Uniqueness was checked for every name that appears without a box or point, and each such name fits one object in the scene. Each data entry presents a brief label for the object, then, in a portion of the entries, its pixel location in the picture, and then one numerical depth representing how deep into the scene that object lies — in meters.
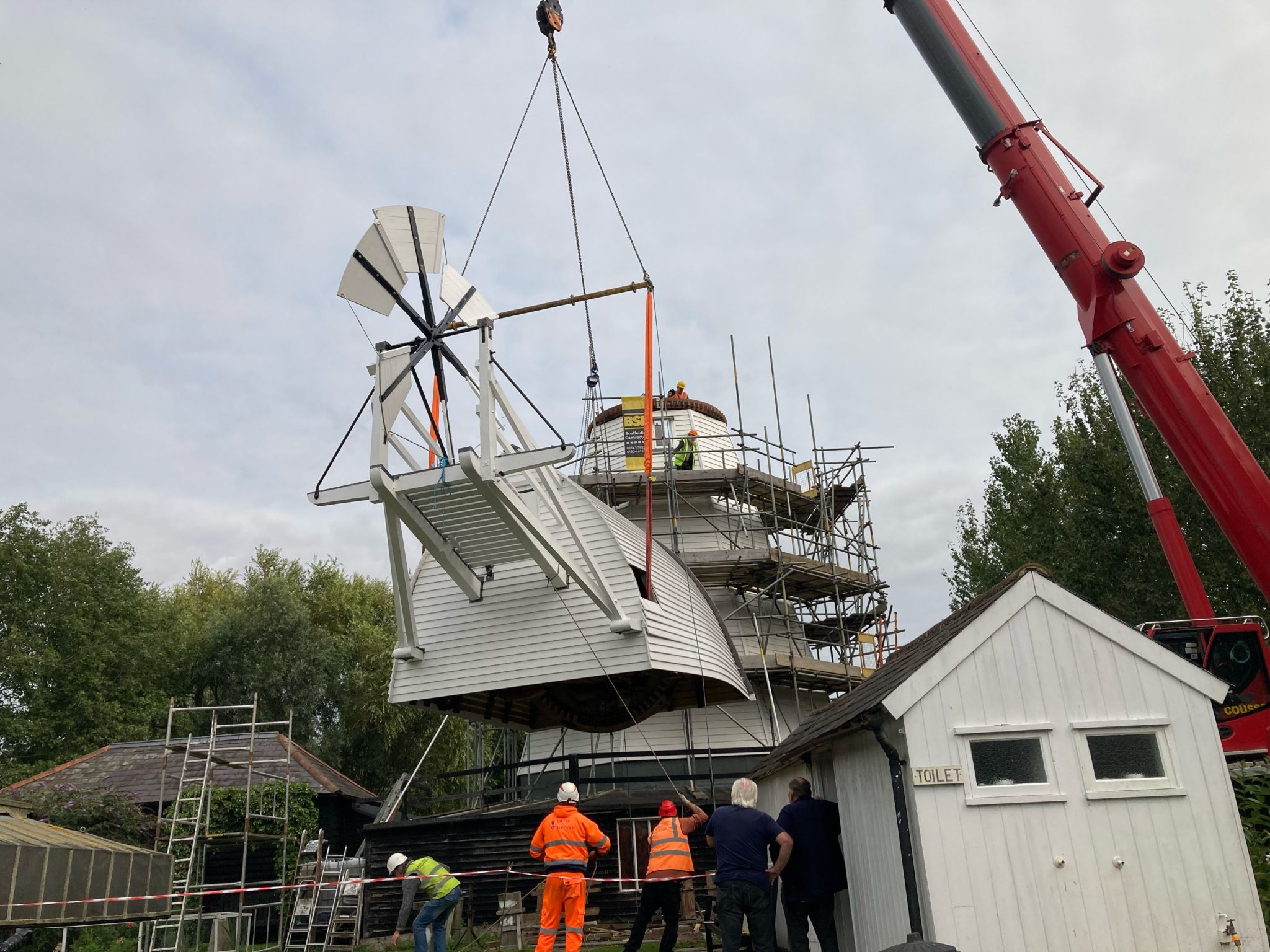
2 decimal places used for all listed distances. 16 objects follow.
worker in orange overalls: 8.81
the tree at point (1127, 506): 20.78
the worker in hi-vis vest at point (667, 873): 9.06
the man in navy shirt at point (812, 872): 8.41
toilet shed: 6.96
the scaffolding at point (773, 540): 21.59
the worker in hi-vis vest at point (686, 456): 24.25
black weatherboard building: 14.02
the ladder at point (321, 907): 14.07
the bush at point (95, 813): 18.50
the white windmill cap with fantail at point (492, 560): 12.56
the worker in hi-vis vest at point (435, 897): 9.67
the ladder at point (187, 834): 13.65
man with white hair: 7.85
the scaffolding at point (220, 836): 13.75
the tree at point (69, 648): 30.92
